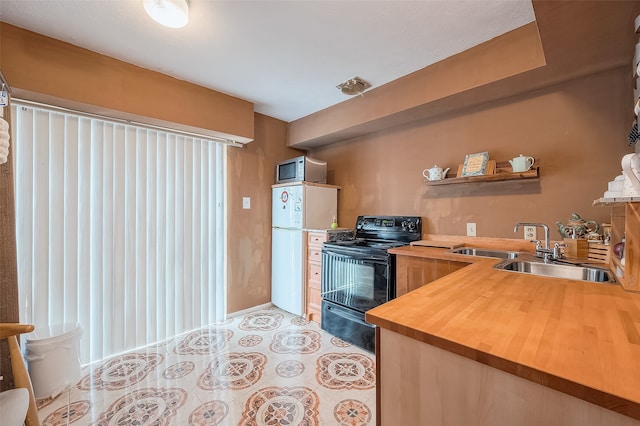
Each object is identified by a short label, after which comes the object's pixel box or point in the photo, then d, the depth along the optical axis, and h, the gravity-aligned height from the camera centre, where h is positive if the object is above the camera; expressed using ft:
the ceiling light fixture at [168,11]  4.55 +3.53
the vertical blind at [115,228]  6.27 -0.32
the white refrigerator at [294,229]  9.63 -0.54
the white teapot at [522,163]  6.26 +1.12
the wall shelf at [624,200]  3.34 +0.13
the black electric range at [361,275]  7.33 -1.82
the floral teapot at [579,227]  5.54 -0.35
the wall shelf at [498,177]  6.25 +0.85
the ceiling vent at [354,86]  7.59 +3.71
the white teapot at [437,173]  7.60 +1.11
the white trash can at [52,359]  5.43 -2.96
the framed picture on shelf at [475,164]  6.83 +1.24
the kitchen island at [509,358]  1.73 -1.06
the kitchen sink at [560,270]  4.50 -1.08
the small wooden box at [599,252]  4.98 -0.81
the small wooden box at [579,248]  5.32 -0.75
